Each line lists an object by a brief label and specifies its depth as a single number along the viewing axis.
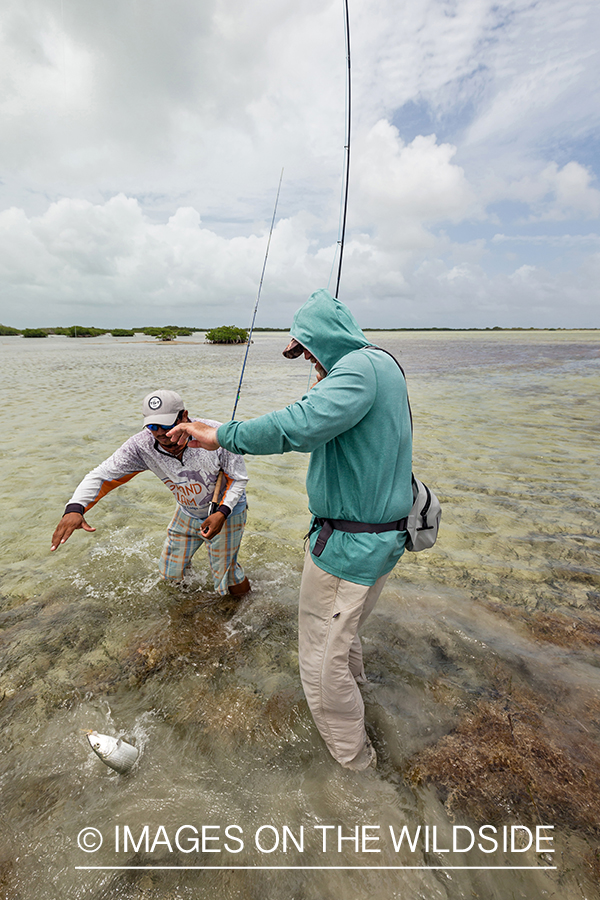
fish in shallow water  2.47
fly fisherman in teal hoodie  1.95
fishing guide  3.41
